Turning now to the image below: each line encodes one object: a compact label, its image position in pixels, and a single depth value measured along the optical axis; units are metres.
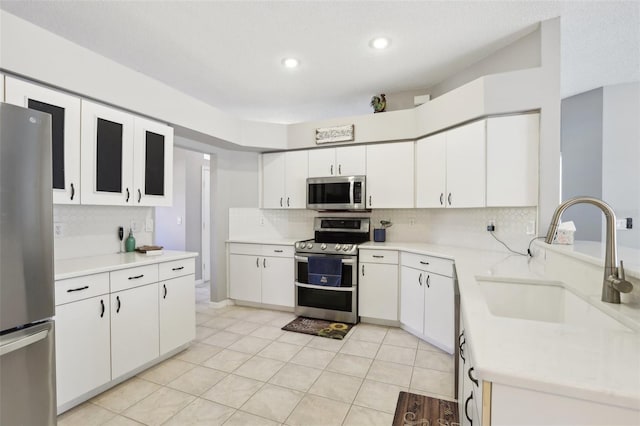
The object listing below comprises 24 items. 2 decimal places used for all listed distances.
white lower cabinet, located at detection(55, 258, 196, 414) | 1.85
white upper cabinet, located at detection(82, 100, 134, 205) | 2.16
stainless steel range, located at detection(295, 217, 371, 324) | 3.43
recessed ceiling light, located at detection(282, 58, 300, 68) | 2.91
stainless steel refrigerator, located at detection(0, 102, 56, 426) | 1.29
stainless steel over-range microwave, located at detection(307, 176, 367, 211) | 3.66
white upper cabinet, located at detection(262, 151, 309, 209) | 4.07
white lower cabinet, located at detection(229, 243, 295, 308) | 3.81
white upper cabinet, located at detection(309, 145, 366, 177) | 3.75
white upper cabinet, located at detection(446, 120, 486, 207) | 2.72
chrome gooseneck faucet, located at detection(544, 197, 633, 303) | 1.03
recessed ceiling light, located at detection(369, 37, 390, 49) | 2.55
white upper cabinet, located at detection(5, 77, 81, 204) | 1.88
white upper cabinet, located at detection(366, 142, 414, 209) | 3.50
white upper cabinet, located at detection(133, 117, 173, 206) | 2.55
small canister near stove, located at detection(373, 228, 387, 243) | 3.79
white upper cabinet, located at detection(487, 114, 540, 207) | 2.49
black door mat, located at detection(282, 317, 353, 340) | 3.17
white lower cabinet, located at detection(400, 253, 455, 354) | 2.69
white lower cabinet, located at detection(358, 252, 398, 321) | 3.30
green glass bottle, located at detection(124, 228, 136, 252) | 2.77
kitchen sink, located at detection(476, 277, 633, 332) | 1.50
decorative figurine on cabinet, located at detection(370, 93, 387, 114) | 3.68
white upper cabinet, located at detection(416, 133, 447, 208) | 3.11
